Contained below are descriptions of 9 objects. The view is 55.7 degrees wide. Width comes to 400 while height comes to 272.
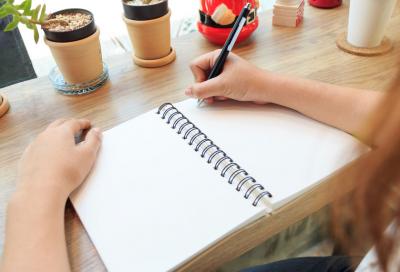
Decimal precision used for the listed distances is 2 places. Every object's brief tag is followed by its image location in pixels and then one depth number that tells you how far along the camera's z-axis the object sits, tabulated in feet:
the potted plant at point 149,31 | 2.33
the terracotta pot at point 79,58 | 2.18
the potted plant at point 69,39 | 2.03
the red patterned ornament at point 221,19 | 2.57
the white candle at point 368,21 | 2.43
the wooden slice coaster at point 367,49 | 2.56
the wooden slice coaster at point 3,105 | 2.24
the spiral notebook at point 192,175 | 1.48
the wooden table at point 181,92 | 1.58
